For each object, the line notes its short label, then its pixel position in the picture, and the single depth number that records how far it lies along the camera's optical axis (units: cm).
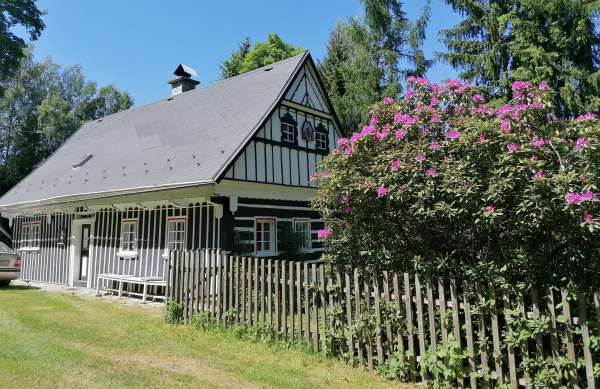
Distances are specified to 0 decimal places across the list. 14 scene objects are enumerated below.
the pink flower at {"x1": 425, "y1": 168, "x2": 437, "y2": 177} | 489
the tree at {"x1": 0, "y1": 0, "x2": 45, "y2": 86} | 2072
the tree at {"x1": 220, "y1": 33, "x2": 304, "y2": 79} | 3297
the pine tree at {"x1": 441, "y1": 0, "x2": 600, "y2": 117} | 1833
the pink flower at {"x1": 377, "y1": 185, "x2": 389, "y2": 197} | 518
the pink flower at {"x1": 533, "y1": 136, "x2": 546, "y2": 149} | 447
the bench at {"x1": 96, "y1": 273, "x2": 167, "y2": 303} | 1191
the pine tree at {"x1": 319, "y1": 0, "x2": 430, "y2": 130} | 2491
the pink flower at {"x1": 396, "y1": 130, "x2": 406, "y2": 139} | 539
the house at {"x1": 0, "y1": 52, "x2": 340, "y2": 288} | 1209
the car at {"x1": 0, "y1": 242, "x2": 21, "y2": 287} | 1403
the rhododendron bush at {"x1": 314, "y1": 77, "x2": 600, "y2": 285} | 433
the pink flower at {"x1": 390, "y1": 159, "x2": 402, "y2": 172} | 514
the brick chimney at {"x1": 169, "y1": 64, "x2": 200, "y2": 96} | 2108
